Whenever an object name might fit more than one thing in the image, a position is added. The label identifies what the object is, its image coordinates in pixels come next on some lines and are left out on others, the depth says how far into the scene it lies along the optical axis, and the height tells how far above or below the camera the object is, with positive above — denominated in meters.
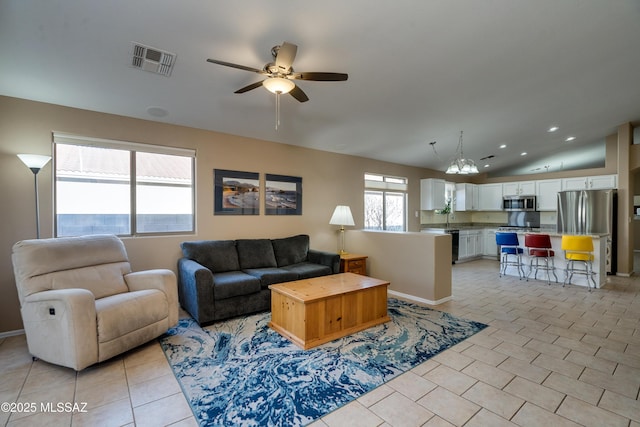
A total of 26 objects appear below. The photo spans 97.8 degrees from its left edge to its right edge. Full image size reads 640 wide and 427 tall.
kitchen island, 4.91 -0.89
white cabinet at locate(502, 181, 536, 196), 7.57 +0.70
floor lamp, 2.80 +0.55
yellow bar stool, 4.73 -0.75
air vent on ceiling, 2.57 +1.50
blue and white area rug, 1.91 -1.32
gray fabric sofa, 3.25 -0.80
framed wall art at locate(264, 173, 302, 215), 4.79 +0.34
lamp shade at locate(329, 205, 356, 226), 4.99 -0.06
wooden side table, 4.71 -0.86
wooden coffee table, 2.80 -1.03
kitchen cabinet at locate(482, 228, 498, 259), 7.97 -0.90
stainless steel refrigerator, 5.93 -0.03
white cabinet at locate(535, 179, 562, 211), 7.14 +0.51
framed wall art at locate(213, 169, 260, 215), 4.28 +0.34
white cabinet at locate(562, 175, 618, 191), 6.20 +0.71
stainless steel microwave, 7.50 +0.28
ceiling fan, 2.23 +1.17
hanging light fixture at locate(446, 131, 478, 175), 4.77 +0.79
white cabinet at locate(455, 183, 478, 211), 8.28 +0.49
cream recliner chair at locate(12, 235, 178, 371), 2.26 -0.79
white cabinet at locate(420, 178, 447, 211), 7.39 +0.52
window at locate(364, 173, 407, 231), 6.39 +0.27
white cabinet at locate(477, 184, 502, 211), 8.20 +0.49
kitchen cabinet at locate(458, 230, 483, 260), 7.45 -0.86
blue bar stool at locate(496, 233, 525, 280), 5.62 -0.80
